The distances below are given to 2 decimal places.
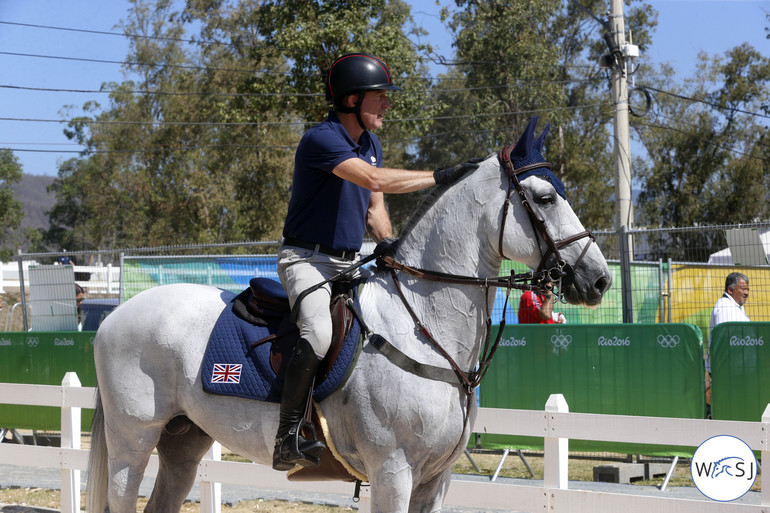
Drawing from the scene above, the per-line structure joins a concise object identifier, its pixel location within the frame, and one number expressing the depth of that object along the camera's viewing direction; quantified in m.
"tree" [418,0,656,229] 35.34
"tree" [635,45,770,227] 39.59
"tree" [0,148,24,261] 57.00
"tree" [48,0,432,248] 21.17
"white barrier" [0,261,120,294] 18.88
